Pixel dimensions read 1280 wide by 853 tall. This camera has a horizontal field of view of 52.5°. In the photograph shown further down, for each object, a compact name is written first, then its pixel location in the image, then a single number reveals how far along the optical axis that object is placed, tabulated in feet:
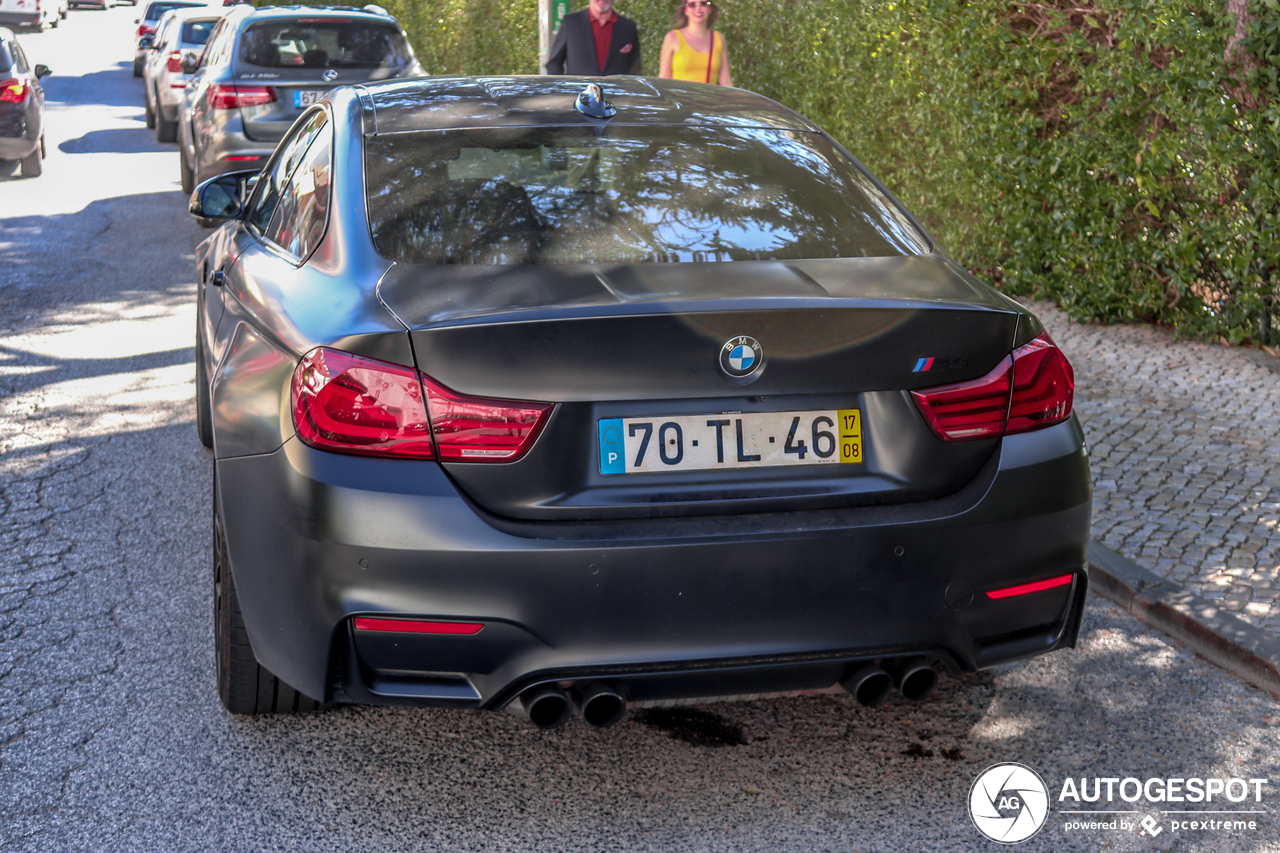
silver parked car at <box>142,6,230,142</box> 56.18
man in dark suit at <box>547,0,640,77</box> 30.89
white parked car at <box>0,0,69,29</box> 143.64
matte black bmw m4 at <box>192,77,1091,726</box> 8.70
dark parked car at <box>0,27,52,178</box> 46.52
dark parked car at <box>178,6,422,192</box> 34.83
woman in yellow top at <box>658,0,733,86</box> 29.19
